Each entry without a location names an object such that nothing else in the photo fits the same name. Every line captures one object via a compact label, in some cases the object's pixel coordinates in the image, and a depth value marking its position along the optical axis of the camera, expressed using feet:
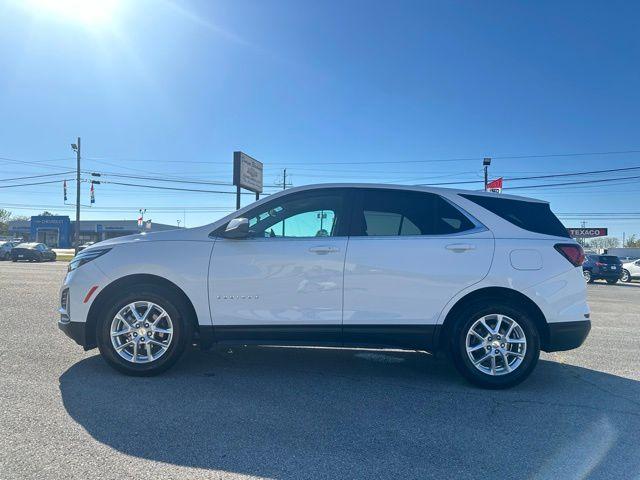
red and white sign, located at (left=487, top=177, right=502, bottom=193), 95.91
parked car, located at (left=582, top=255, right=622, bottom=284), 73.10
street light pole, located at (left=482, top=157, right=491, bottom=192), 100.76
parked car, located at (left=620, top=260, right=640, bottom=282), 78.86
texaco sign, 146.43
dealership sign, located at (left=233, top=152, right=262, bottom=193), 69.56
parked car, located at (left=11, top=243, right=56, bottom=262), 100.58
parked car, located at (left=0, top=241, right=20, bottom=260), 112.27
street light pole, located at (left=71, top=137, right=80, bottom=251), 115.98
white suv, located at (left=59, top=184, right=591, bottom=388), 13.65
